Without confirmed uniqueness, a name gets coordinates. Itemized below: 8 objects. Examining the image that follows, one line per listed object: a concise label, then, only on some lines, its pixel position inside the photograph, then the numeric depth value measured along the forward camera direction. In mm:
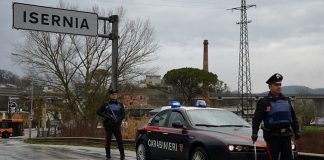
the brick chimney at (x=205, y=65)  69575
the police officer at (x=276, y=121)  7555
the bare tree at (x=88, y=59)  44656
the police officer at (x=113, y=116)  12594
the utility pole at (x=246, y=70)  70938
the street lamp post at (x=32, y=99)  54959
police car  8648
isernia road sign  12359
